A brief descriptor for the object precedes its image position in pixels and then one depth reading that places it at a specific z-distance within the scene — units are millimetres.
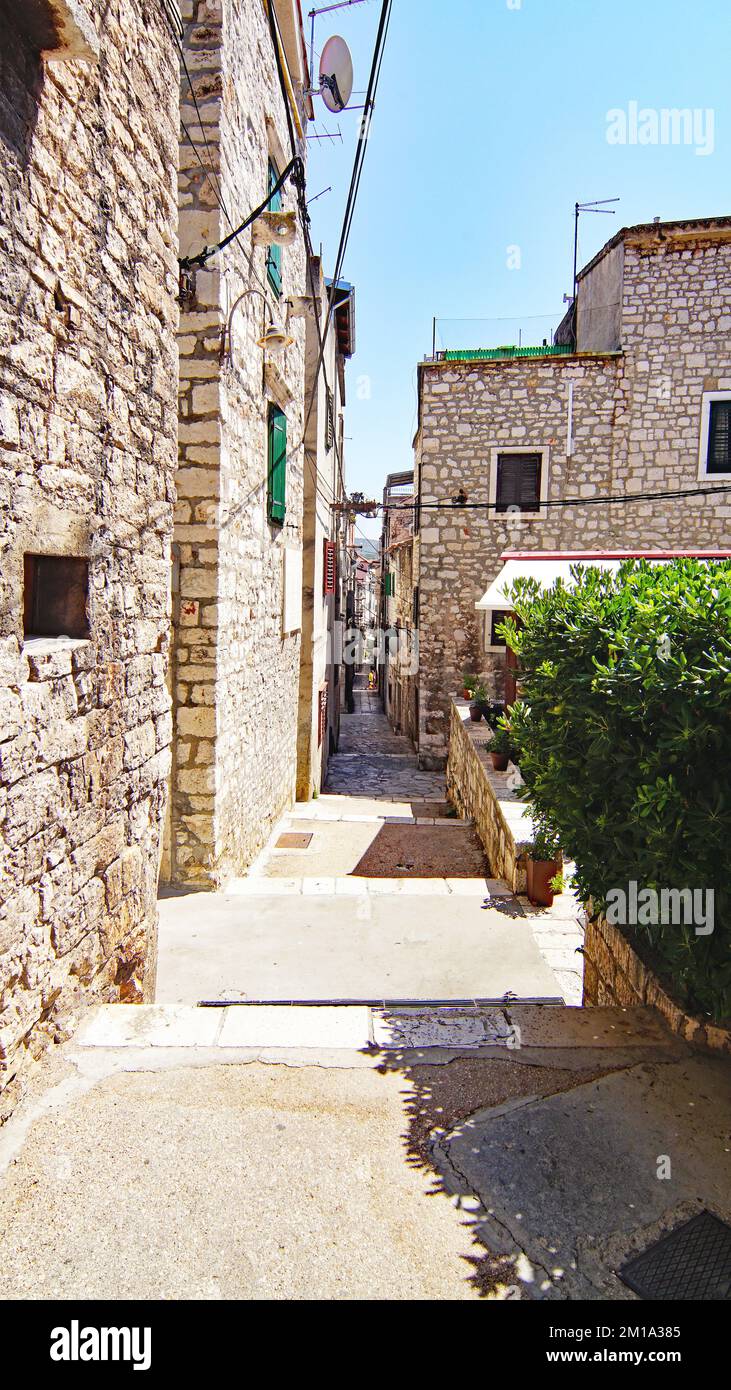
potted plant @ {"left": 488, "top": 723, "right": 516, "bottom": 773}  9812
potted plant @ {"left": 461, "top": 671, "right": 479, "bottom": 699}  15375
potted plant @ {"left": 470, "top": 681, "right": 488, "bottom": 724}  13242
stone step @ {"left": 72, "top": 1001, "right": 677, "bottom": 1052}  3236
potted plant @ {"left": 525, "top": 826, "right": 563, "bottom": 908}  6480
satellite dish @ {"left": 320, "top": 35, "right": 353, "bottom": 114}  7820
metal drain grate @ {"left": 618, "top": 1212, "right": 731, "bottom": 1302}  2092
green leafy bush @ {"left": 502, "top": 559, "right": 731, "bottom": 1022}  2764
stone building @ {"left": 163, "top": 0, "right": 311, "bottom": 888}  6184
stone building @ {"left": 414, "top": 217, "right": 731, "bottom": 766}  15086
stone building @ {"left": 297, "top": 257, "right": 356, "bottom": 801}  12977
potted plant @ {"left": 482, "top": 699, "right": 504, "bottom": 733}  10774
